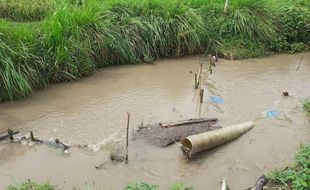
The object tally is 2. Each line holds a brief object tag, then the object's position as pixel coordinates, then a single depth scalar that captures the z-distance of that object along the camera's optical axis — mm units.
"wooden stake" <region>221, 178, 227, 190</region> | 4637
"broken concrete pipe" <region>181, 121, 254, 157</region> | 5242
